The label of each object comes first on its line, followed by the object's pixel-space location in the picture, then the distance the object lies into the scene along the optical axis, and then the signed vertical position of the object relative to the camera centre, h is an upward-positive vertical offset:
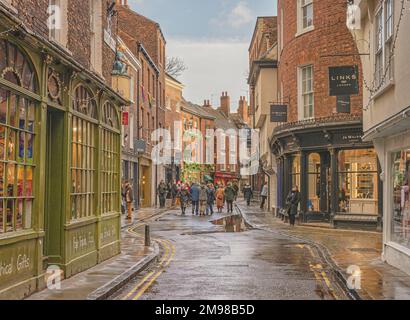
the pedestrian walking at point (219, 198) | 39.62 -1.00
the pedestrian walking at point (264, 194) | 42.00 -0.79
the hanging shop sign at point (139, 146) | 38.50 +2.17
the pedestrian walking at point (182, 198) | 35.97 -0.94
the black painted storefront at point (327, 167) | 23.55 +0.59
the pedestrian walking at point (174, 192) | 47.41 -0.76
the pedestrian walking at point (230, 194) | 39.31 -0.74
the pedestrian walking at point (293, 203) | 25.73 -0.85
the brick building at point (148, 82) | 42.52 +7.42
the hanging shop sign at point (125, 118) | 33.86 +3.40
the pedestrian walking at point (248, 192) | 49.29 -0.78
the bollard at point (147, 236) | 17.60 -1.50
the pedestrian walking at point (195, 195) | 35.88 -0.74
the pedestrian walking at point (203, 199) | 35.50 -0.95
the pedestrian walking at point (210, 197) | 37.26 -0.92
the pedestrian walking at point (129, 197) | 29.52 -0.71
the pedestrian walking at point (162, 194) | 42.31 -0.80
